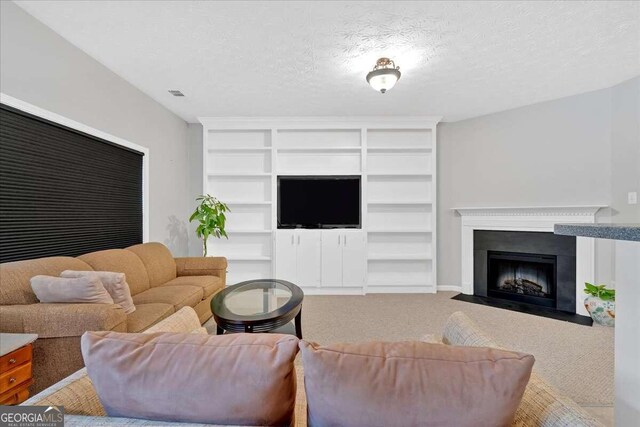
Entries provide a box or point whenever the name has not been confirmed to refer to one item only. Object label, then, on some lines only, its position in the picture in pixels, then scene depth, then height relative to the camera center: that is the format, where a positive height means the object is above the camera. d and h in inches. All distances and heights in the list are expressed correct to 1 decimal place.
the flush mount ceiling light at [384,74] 100.7 +50.8
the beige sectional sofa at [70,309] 63.0 -25.2
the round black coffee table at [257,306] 79.8 -30.2
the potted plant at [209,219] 150.0 -3.2
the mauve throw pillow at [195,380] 27.9 -16.8
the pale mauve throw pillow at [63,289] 67.8 -18.8
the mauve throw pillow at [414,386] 25.8 -16.2
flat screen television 168.7 +6.5
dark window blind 78.7 +7.4
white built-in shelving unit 166.4 +21.3
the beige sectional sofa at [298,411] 27.0 -20.2
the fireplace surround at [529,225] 130.2 -5.3
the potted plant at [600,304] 114.3 -36.5
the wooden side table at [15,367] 51.8 -30.1
